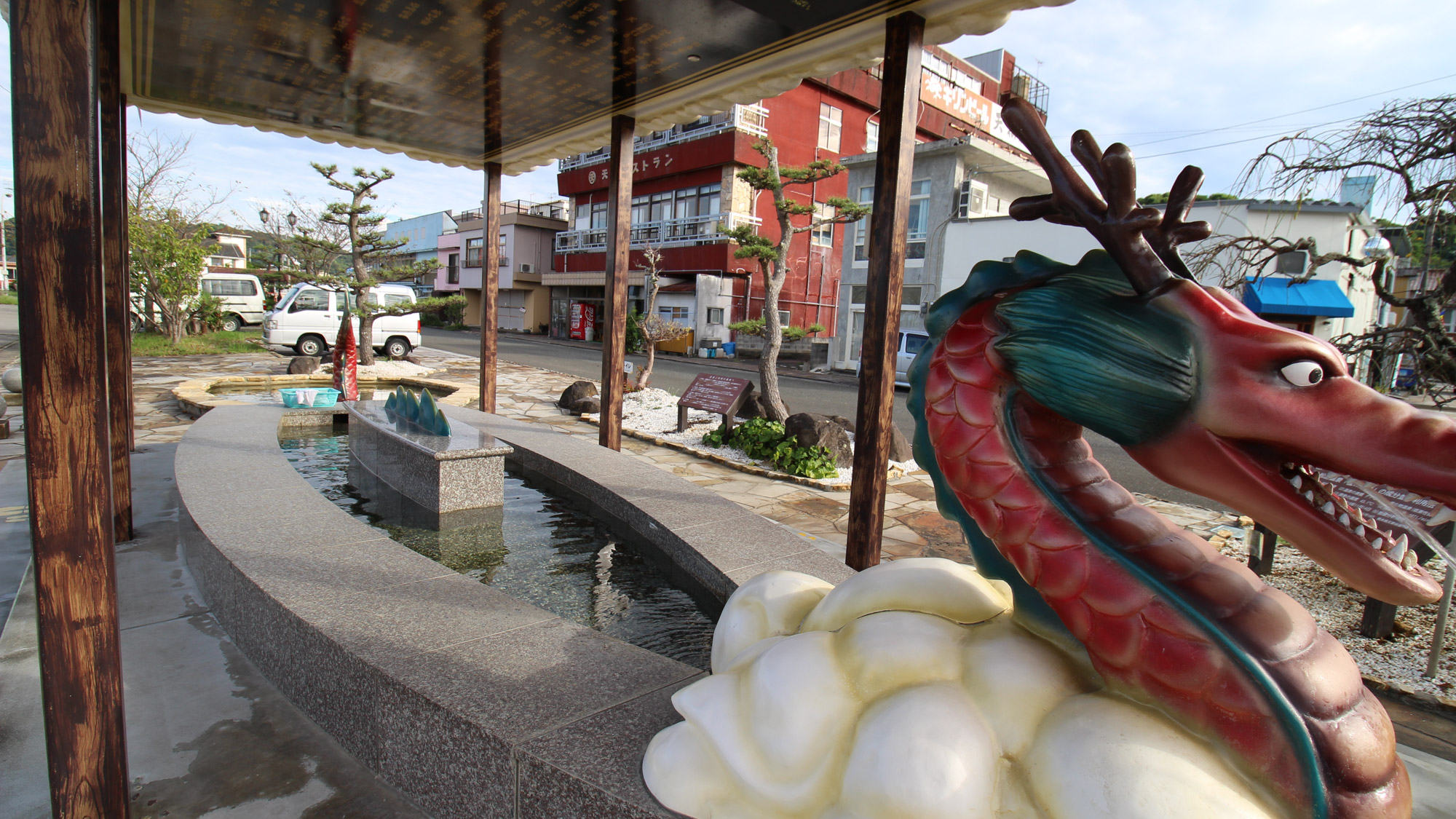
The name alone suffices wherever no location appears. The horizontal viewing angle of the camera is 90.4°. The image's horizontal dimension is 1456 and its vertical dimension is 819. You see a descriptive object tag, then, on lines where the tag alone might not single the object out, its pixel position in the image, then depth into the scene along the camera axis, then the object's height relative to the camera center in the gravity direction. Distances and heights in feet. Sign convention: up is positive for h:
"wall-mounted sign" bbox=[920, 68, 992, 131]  89.15 +30.98
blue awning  51.85 +4.42
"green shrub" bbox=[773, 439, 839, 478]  24.41 -4.32
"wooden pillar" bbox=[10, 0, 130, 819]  5.61 -0.83
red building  88.07 +19.63
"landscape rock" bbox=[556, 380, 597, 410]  36.96 -3.60
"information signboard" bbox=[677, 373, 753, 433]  29.12 -2.69
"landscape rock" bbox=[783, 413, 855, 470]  25.68 -3.56
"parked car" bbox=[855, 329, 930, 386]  59.52 -0.73
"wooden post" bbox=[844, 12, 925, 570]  12.66 +1.11
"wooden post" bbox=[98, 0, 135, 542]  14.33 +0.96
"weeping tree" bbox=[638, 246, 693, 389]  41.86 -0.24
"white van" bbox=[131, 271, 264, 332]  78.84 +1.03
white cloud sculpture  4.30 -2.51
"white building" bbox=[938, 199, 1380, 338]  48.42 +7.89
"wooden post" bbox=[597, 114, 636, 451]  22.04 +1.42
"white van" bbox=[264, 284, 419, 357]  59.16 -1.24
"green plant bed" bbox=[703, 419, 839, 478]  24.59 -4.20
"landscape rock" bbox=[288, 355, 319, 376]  44.29 -3.55
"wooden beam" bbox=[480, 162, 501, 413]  29.12 +1.61
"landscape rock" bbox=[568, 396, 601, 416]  36.11 -4.12
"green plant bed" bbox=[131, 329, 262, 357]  56.24 -3.44
